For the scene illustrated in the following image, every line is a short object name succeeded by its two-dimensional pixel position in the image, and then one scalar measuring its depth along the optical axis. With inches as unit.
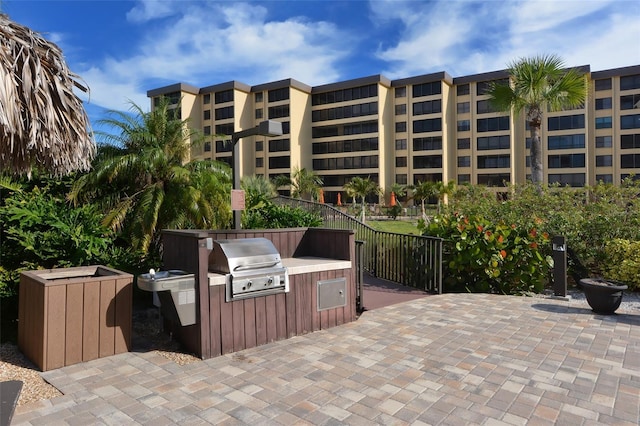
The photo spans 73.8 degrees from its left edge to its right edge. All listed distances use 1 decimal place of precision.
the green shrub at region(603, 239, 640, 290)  346.0
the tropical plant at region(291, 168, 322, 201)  1975.9
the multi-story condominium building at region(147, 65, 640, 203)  1766.7
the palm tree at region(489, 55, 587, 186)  578.6
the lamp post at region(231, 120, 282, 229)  239.8
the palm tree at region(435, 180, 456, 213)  1700.3
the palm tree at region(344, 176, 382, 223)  1694.1
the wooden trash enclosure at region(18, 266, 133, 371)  168.2
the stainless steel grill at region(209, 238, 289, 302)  188.5
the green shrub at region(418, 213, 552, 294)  331.9
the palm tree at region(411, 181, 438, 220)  1766.7
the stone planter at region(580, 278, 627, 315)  259.4
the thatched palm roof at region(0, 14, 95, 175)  146.7
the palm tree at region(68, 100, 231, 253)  333.1
